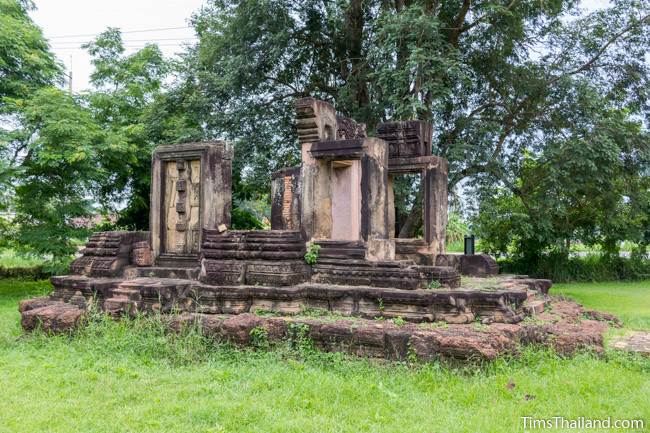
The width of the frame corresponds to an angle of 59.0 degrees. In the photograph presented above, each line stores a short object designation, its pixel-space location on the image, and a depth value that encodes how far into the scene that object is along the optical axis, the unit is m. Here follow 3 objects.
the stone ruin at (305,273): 6.39
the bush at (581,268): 17.39
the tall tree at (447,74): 13.28
